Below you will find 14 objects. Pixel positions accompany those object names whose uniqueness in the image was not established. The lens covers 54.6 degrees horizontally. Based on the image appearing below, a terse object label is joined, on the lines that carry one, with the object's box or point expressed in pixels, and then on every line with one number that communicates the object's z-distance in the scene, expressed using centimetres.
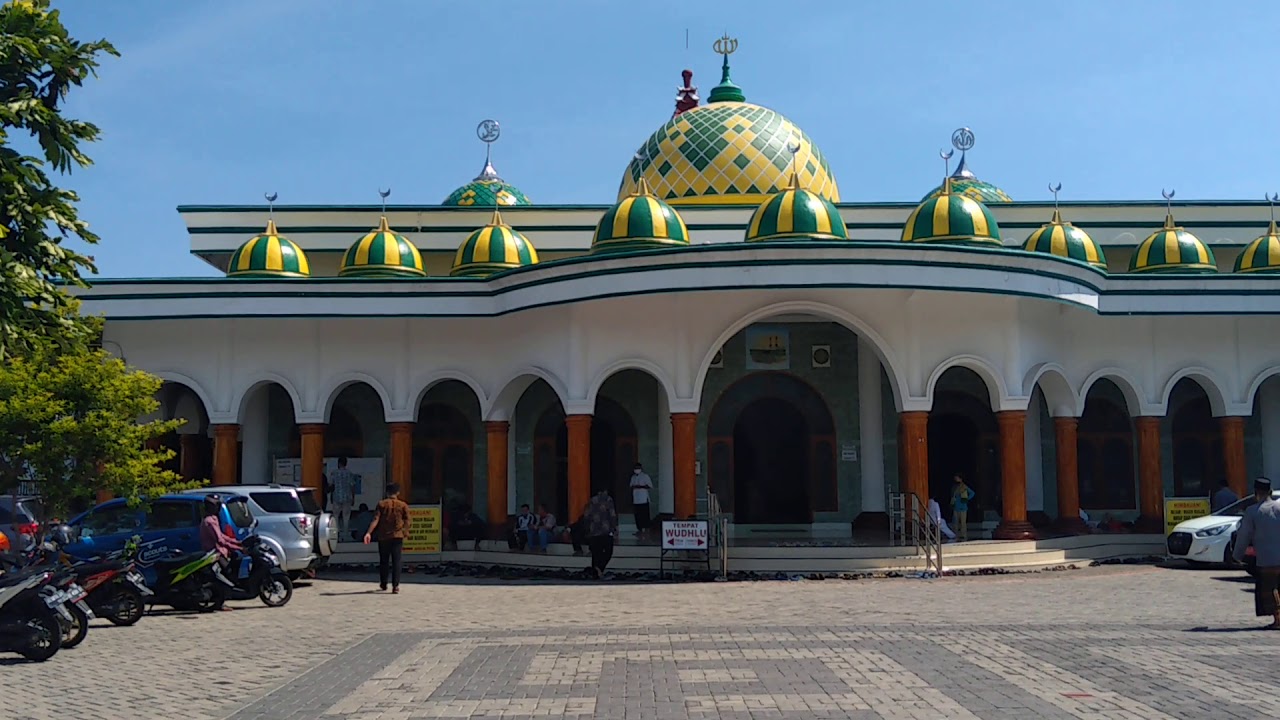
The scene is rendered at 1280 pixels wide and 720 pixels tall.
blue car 1439
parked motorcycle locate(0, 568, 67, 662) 984
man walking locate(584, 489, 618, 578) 1702
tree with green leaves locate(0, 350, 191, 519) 1681
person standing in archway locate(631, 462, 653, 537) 1998
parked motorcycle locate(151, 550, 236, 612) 1308
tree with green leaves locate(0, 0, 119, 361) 1089
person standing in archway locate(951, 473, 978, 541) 1964
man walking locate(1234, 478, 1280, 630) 1078
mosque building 1861
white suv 1573
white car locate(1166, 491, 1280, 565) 1747
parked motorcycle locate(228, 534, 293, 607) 1399
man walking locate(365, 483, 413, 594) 1534
